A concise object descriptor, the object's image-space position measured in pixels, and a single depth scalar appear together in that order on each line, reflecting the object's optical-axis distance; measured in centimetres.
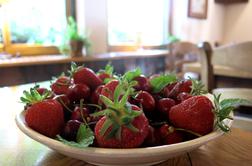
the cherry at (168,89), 55
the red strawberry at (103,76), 64
